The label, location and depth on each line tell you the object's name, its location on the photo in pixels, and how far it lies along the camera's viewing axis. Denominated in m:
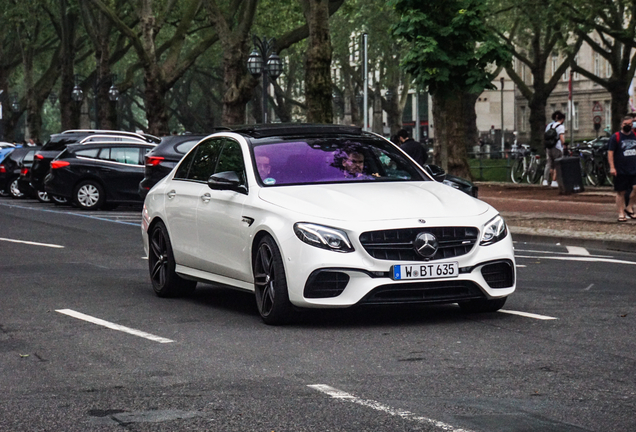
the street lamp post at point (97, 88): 49.88
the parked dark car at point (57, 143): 30.55
